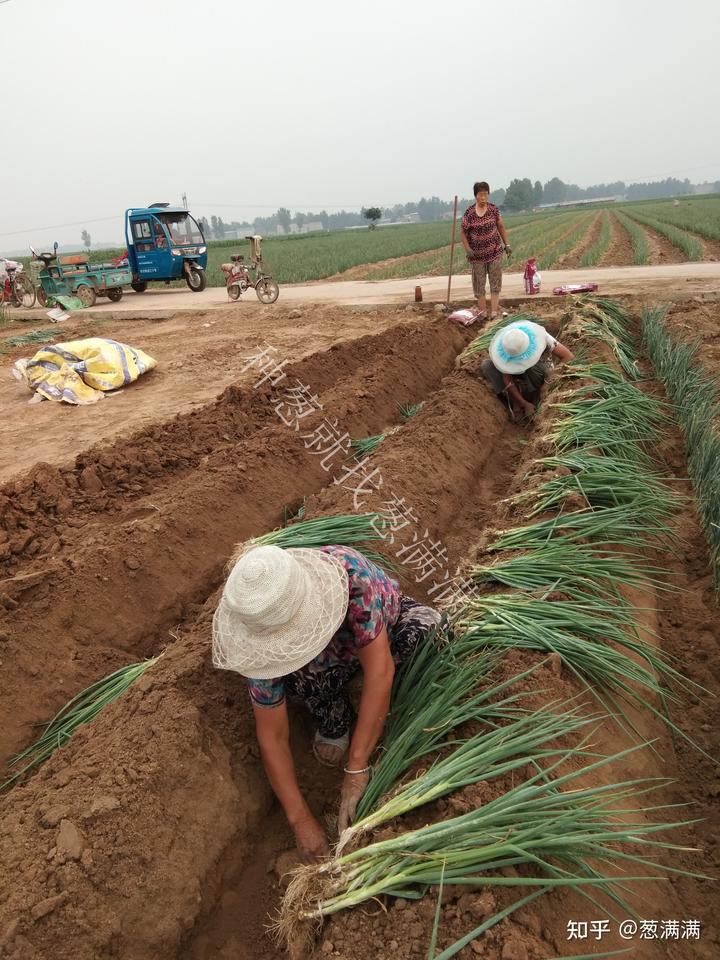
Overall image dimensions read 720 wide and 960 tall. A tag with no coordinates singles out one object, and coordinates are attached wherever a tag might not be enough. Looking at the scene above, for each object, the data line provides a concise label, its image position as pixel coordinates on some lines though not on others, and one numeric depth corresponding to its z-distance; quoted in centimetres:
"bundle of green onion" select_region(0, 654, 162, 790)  222
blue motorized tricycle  1147
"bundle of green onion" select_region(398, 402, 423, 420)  507
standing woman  646
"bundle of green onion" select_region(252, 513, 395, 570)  257
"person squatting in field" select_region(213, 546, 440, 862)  151
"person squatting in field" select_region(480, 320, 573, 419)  442
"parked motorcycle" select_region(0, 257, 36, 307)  1305
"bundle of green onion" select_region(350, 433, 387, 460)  431
